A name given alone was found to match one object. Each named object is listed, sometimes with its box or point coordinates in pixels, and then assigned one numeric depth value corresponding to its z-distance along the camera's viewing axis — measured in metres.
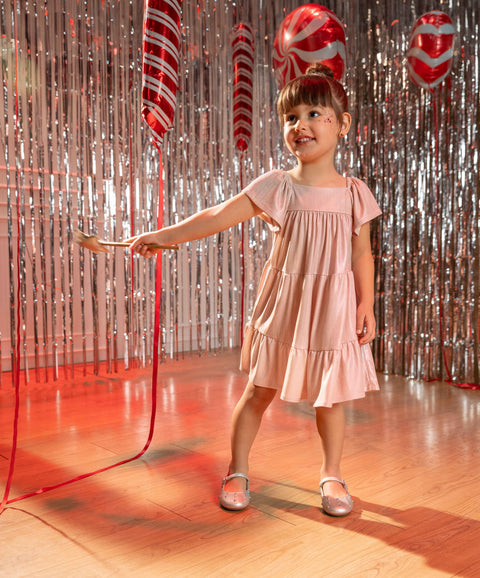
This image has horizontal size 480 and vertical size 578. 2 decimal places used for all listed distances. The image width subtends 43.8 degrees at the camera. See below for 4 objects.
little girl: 1.50
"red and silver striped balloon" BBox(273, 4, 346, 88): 2.37
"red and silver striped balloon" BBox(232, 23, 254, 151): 3.38
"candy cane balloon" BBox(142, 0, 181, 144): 1.76
